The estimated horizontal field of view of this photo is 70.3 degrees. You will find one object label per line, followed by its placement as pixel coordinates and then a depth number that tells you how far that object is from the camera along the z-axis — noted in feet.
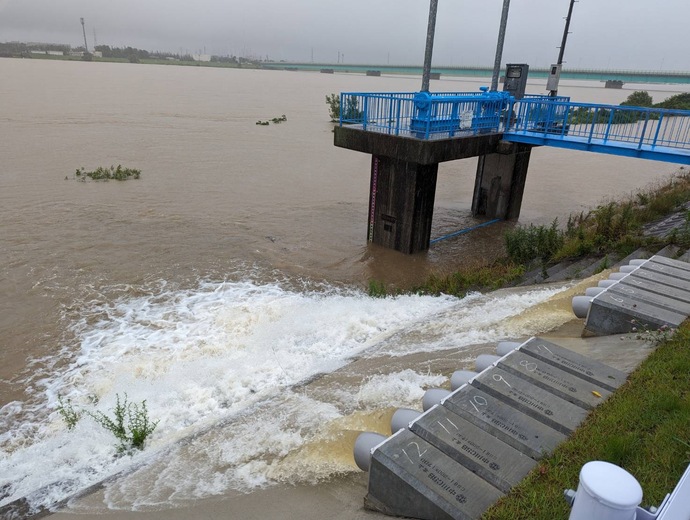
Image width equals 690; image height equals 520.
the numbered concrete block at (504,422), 12.62
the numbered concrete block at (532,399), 13.41
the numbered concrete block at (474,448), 11.80
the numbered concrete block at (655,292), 19.97
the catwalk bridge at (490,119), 40.34
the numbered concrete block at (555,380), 14.39
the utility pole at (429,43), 41.01
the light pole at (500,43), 51.11
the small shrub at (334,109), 142.72
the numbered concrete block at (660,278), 21.91
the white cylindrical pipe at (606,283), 23.04
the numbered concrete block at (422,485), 11.14
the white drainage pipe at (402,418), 14.80
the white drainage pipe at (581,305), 22.61
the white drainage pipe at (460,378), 16.39
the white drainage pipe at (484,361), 17.48
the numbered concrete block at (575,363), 15.24
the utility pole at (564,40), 55.36
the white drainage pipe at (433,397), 15.29
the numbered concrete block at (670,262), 24.49
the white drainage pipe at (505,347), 18.37
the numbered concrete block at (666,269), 23.25
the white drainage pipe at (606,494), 6.25
